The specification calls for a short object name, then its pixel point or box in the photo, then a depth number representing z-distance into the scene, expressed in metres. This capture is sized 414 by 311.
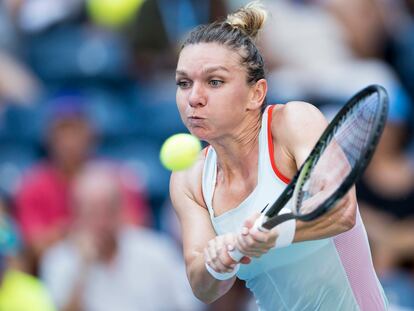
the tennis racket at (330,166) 6.49
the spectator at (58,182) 13.91
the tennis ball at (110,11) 16.33
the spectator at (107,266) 12.38
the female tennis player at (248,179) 7.45
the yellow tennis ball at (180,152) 7.56
